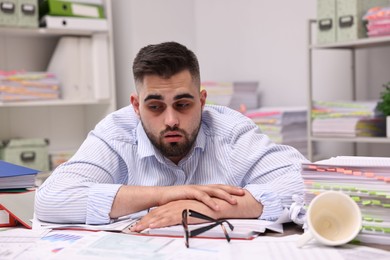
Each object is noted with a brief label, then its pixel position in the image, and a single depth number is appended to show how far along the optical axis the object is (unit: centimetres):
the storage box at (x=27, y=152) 295
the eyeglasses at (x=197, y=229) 100
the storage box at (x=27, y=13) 295
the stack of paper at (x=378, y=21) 240
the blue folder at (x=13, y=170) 131
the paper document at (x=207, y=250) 88
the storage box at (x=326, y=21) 264
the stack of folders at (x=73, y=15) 304
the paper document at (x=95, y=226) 114
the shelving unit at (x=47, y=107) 319
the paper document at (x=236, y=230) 101
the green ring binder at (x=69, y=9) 304
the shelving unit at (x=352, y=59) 245
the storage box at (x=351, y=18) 255
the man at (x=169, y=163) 120
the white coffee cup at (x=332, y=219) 91
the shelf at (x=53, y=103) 292
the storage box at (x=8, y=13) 289
